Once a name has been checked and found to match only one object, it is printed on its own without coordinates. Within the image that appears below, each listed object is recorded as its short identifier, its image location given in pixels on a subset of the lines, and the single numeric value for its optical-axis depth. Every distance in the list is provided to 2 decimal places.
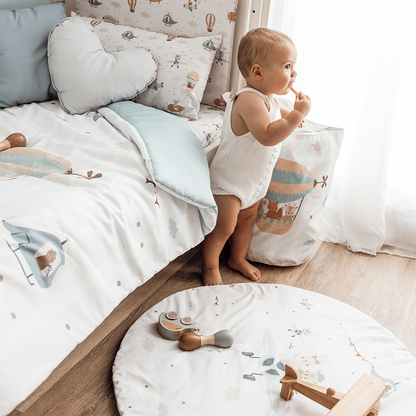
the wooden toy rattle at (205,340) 1.11
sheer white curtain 1.50
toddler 1.18
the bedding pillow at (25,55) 1.47
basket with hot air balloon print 1.44
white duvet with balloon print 0.75
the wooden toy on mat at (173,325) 1.15
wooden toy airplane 0.84
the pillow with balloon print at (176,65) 1.59
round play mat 0.98
